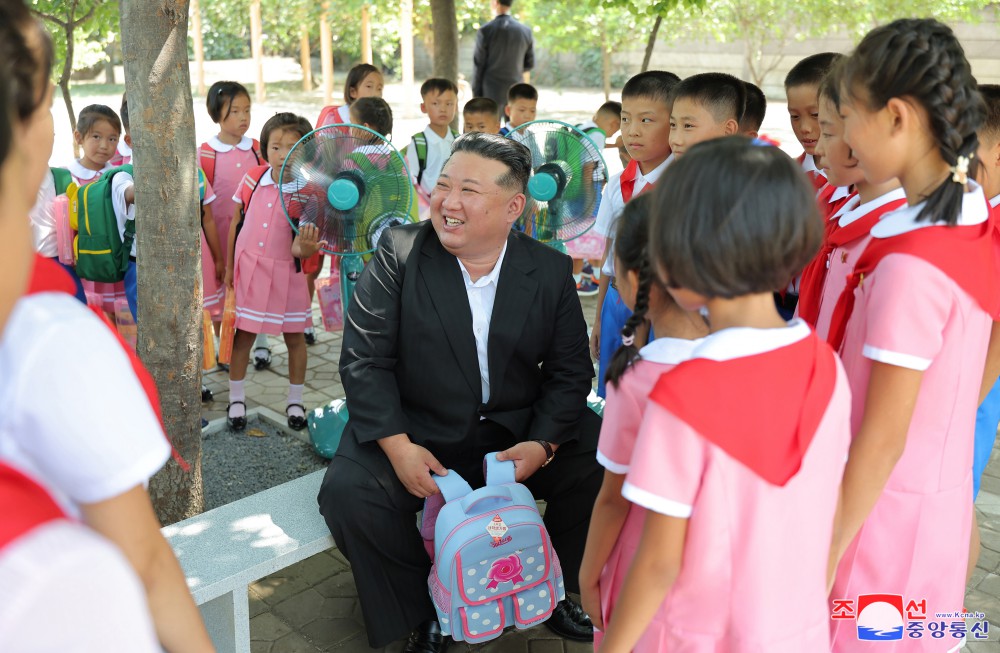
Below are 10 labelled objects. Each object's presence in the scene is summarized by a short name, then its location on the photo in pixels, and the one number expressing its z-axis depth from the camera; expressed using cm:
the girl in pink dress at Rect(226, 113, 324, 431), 463
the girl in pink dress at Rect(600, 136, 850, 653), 148
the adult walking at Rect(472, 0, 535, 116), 887
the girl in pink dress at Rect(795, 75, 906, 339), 229
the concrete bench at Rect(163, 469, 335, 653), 260
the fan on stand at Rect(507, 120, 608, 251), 451
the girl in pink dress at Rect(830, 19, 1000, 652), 181
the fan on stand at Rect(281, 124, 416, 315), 407
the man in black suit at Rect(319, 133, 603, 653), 298
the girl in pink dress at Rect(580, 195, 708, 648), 185
